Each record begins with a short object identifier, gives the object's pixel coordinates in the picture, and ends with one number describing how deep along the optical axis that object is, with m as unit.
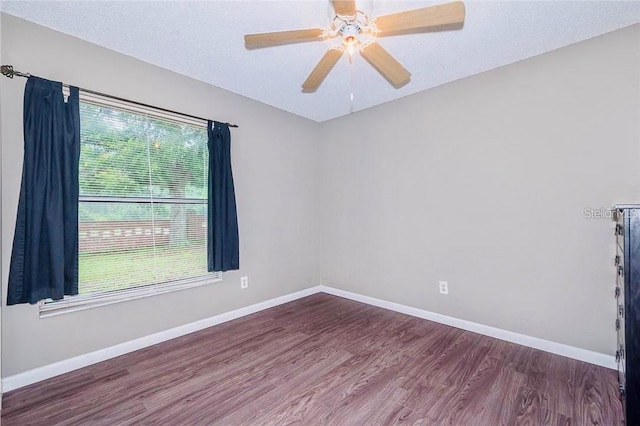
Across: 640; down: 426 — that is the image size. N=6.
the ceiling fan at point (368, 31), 1.37
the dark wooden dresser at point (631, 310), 1.43
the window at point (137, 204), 2.15
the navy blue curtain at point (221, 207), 2.80
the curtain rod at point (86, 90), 1.82
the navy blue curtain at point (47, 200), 1.84
